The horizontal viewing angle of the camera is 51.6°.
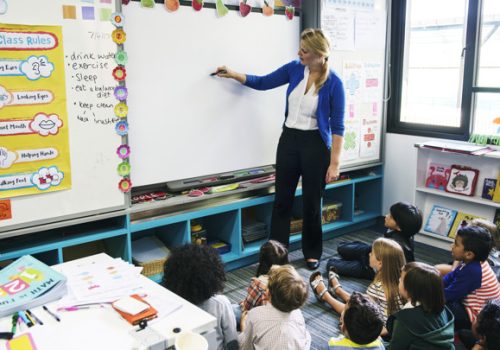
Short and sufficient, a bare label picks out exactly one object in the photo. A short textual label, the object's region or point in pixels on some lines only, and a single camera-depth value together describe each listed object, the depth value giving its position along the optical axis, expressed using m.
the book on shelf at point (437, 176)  3.78
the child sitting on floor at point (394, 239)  2.94
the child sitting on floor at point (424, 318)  1.89
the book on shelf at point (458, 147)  3.45
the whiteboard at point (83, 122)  2.43
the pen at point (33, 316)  1.48
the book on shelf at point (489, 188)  3.51
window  3.61
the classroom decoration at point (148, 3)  2.80
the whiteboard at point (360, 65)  3.68
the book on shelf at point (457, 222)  3.69
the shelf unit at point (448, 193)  3.55
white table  1.35
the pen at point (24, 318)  1.46
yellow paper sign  2.31
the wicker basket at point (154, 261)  2.94
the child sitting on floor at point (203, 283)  1.82
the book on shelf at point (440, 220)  3.76
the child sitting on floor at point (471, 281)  2.40
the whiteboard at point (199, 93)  2.88
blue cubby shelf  2.64
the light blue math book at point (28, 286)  1.53
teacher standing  3.11
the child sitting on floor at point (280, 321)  1.81
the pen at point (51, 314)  1.49
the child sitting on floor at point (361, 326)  1.91
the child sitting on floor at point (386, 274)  2.49
